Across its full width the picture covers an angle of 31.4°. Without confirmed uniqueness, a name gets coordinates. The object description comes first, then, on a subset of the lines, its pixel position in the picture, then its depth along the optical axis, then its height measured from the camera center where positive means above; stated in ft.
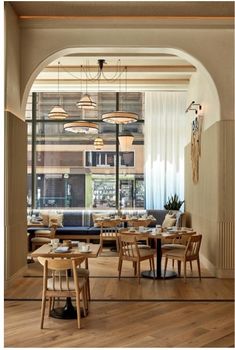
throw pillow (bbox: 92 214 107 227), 35.01 -2.58
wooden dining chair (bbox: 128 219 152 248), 30.68 -2.66
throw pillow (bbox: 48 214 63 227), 35.07 -2.83
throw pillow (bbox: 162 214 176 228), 32.73 -2.74
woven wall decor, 29.09 +2.98
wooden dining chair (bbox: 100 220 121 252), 30.50 -3.53
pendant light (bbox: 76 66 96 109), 30.07 +6.00
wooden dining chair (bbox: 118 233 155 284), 21.40 -3.55
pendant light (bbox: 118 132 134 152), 32.30 +3.64
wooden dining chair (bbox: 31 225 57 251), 29.22 -3.74
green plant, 35.88 -1.54
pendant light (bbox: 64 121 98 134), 29.43 +4.25
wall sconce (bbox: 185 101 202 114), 29.59 +5.97
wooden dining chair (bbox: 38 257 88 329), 14.37 -3.49
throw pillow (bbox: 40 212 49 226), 35.76 -2.75
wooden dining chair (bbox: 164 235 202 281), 21.58 -3.56
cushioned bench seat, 33.71 -3.03
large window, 38.73 +2.25
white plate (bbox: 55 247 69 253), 16.49 -2.54
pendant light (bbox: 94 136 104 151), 36.08 +3.76
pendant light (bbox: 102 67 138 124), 26.68 +4.47
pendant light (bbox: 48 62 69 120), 31.52 +5.48
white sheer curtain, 38.04 +3.75
